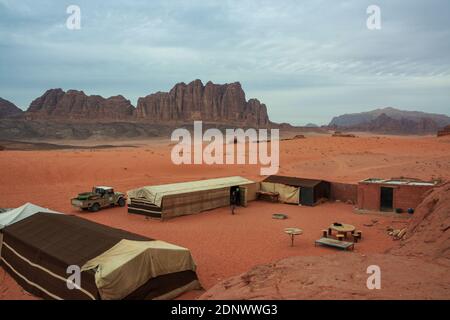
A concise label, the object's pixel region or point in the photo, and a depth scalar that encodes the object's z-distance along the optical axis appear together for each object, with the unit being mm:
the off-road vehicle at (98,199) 24828
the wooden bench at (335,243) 16844
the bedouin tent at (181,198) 22750
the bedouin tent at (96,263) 10938
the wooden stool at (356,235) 18516
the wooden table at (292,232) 17384
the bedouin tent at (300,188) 27750
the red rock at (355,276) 8898
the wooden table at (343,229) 18364
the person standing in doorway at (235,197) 26723
